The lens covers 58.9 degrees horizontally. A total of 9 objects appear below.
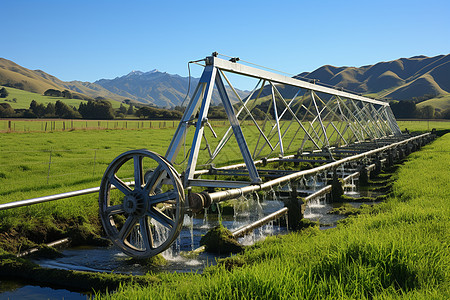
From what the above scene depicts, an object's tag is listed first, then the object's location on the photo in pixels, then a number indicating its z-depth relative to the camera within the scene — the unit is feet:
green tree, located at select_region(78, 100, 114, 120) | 370.57
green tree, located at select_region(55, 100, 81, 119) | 364.52
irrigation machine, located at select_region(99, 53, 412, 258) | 25.79
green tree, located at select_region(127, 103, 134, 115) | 488.56
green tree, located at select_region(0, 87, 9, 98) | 627.46
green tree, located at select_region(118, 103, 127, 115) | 476.71
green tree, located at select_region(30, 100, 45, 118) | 363.56
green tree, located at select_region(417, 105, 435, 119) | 421.59
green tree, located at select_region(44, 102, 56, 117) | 371.97
